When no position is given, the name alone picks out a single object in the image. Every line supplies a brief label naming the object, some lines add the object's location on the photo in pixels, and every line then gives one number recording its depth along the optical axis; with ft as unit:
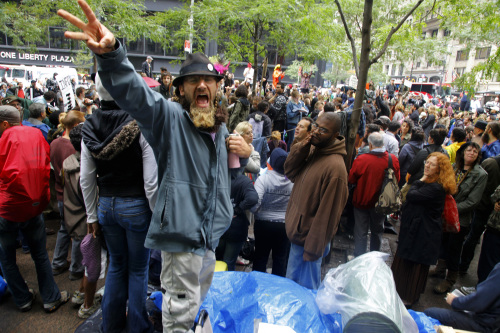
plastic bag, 7.19
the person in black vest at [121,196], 8.24
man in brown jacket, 9.95
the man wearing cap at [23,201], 10.04
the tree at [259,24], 30.01
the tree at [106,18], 28.93
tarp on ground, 8.20
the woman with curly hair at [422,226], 12.26
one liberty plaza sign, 113.91
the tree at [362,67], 12.69
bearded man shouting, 6.08
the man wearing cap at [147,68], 37.15
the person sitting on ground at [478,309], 8.79
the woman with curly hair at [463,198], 14.47
